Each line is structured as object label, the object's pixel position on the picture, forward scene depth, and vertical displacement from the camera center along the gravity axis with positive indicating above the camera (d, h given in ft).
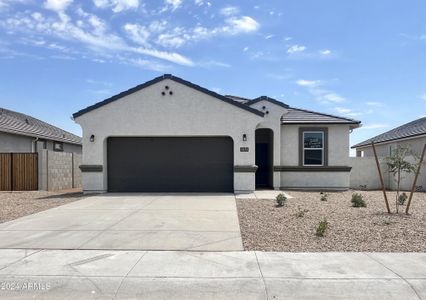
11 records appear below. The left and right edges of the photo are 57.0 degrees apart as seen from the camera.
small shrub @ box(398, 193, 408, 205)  40.98 -4.78
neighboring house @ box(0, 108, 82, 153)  69.41 +2.95
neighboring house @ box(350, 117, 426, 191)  70.49 -3.05
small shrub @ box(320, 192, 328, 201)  47.66 -5.48
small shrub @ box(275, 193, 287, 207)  42.04 -5.05
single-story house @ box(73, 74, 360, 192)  54.85 +1.83
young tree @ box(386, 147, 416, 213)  37.45 -0.73
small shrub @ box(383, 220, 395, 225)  31.74 -5.63
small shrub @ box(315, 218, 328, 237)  27.63 -5.38
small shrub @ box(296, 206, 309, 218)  34.76 -5.50
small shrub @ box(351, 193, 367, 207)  41.91 -5.20
